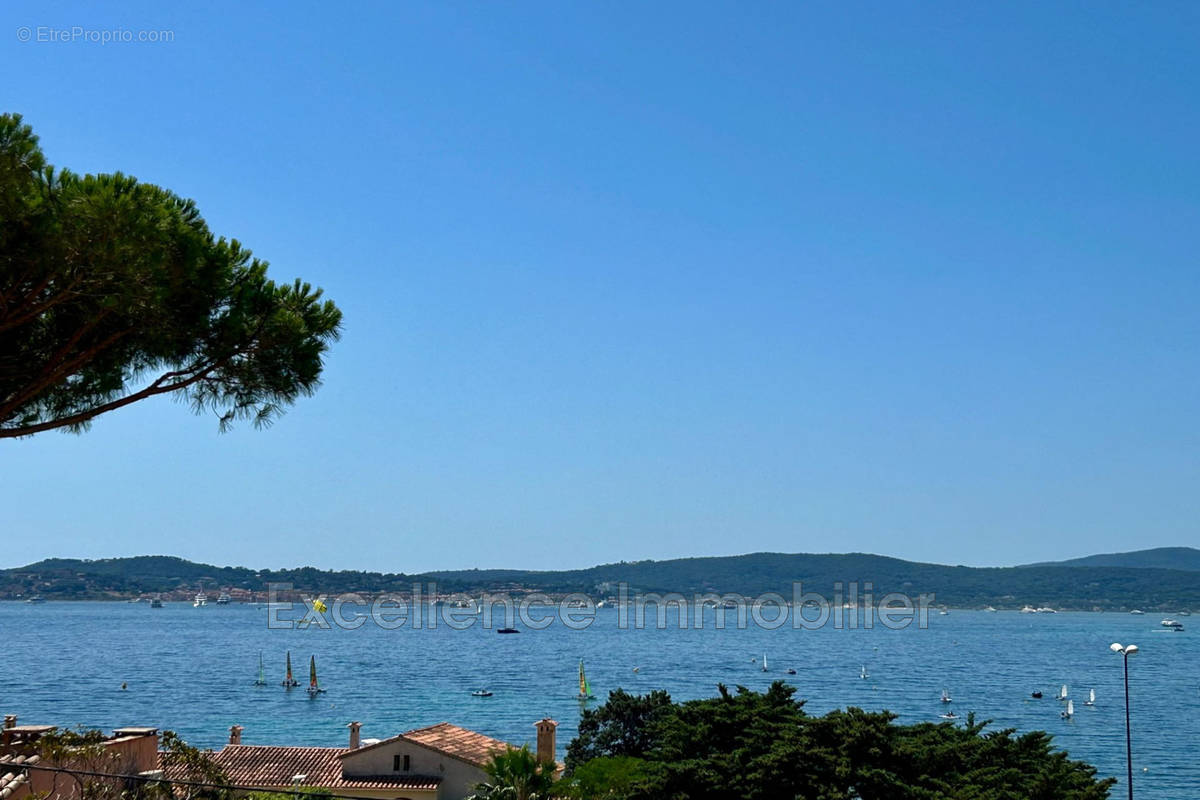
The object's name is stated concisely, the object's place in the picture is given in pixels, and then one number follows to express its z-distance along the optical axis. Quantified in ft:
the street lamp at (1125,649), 113.64
